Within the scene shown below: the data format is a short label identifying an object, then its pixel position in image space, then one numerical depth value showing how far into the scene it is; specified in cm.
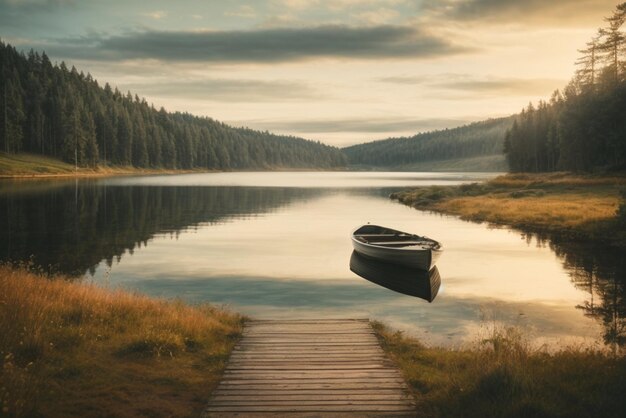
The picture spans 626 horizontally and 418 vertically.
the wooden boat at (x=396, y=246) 2709
